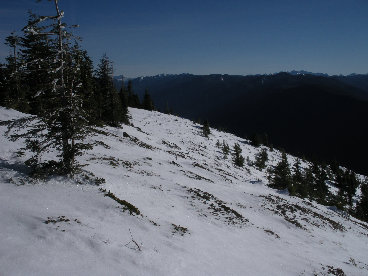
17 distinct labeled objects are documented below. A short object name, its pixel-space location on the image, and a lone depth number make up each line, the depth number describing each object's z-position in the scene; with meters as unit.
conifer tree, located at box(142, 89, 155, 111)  106.53
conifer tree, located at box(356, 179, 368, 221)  61.59
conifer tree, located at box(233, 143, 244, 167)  69.19
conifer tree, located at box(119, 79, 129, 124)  56.92
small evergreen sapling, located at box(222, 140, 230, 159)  73.16
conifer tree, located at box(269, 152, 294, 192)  46.07
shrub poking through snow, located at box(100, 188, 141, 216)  13.40
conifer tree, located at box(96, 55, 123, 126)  48.41
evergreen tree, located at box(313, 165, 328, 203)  66.27
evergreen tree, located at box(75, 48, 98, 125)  14.30
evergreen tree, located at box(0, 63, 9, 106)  35.60
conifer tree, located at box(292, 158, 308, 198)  51.76
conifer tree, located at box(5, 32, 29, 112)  34.56
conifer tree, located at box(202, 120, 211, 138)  88.45
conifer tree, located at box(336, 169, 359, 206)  78.64
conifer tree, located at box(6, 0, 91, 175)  13.43
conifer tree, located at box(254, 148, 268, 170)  78.36
